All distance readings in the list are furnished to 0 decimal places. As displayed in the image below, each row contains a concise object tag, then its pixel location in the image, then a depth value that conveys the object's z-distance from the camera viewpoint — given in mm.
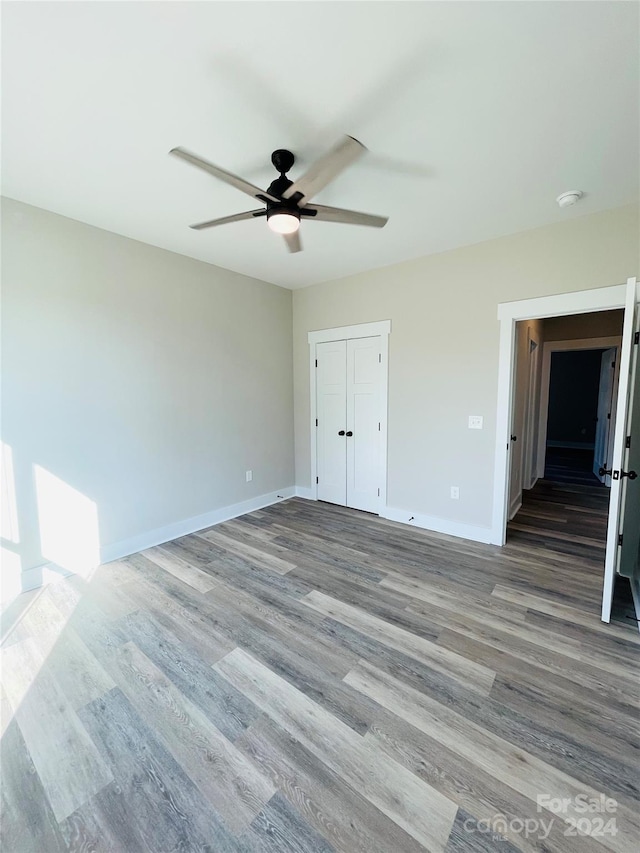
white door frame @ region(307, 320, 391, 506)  3816
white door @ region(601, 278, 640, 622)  2061
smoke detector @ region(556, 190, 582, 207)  2322
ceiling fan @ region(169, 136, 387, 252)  1469
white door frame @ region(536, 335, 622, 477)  5410
